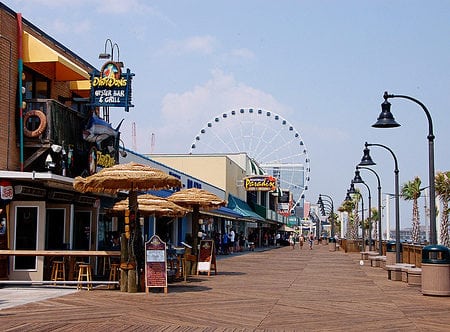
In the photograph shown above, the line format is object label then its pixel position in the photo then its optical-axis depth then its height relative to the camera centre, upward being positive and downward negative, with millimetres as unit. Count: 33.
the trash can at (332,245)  55594 -1312
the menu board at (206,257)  20562 -893
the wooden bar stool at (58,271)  16206 -1043
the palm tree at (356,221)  64256 +703
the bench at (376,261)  27350 -1272
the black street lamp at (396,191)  22264 +1269
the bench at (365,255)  31914 -1225
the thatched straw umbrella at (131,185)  14648 +902
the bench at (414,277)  17750 -1216
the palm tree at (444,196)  41031 +2010
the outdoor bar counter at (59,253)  14805 -577
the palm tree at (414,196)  48719 +2550
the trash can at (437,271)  14891 -884
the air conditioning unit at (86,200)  19159 +754
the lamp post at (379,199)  30422 +1365
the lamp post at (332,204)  70475 +2558
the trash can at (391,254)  24328 -872
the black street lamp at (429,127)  15243 +2348
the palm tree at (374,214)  110138 +2402
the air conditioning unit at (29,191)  15773 +812
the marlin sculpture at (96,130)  19047 +2706
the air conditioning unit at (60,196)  17388 +779
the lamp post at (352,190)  42344 +2369
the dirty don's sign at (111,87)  18562 +3755
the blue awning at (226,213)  35469 +786
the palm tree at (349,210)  71475 +2108
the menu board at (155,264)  14922 -797
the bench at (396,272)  19688 -1224
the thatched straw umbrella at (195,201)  20625 +783
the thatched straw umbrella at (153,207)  17641 +509
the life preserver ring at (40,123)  16250 +2400
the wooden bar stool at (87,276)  15284 -1092
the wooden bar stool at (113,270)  16531 -1028
